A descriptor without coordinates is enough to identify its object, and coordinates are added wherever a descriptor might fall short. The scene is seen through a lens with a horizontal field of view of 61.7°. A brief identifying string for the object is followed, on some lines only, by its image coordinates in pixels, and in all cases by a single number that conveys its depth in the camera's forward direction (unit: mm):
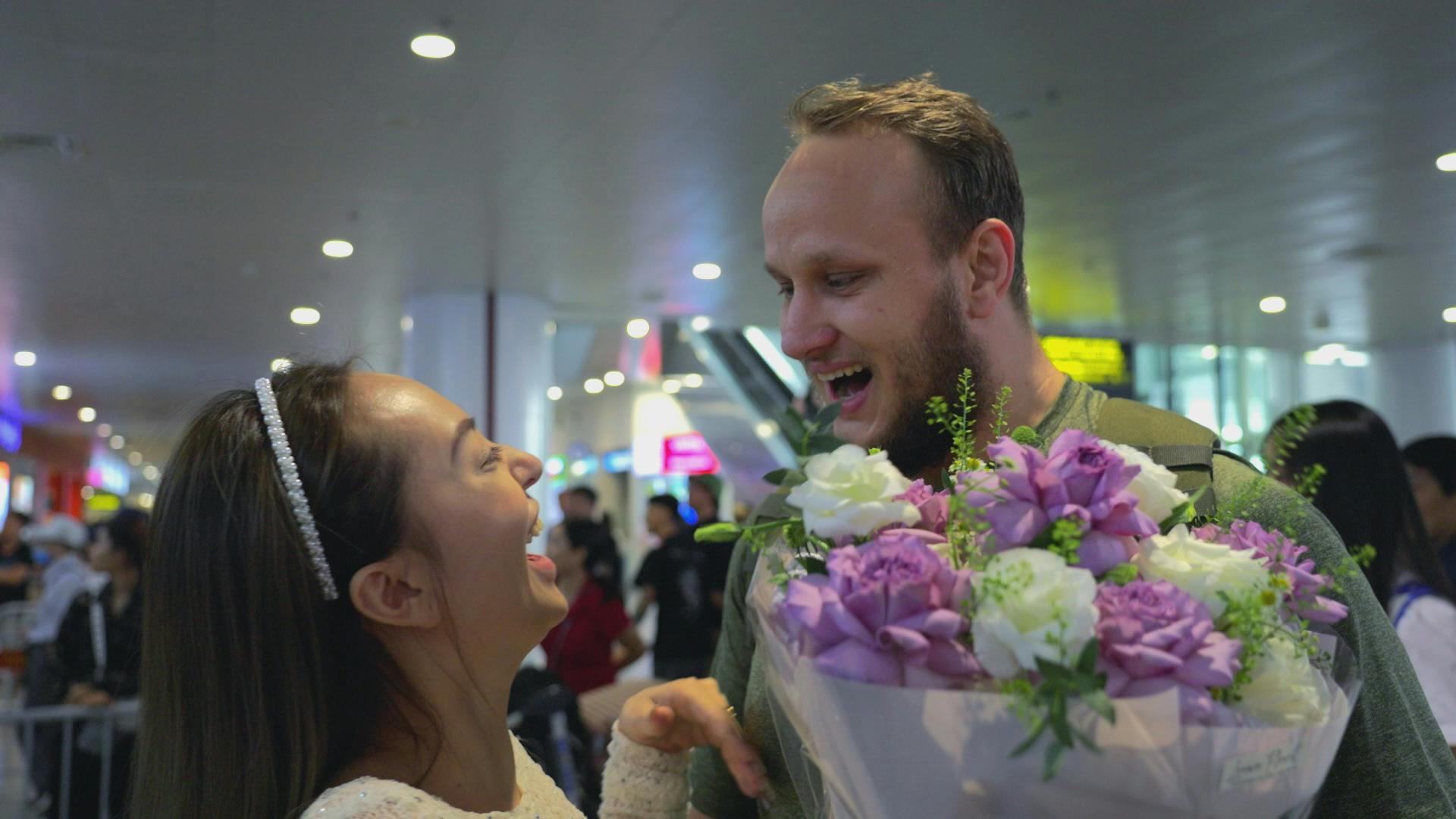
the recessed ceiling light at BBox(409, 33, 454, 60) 5230
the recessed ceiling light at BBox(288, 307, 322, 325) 11812
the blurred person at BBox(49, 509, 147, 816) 5543
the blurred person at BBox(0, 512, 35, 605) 12383
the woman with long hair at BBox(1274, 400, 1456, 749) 2887
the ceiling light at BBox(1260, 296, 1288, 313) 11641
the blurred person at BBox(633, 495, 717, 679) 7375
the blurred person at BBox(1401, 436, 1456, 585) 4020
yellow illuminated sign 13086
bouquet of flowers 813
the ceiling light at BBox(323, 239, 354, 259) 9000
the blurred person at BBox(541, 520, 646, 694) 6938
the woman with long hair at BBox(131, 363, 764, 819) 1375
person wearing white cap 5891
